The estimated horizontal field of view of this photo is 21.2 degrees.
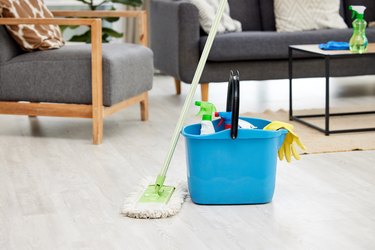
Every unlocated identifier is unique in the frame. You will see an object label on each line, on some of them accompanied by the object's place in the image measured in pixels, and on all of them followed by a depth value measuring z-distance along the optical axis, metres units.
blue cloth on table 5.07
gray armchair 4.78
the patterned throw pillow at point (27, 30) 5.00
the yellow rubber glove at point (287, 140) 3.46
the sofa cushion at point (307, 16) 6.48
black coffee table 4.84
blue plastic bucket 3.34
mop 3.26
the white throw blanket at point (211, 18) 6.07
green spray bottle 4.97
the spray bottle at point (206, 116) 3.43
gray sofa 5.95
